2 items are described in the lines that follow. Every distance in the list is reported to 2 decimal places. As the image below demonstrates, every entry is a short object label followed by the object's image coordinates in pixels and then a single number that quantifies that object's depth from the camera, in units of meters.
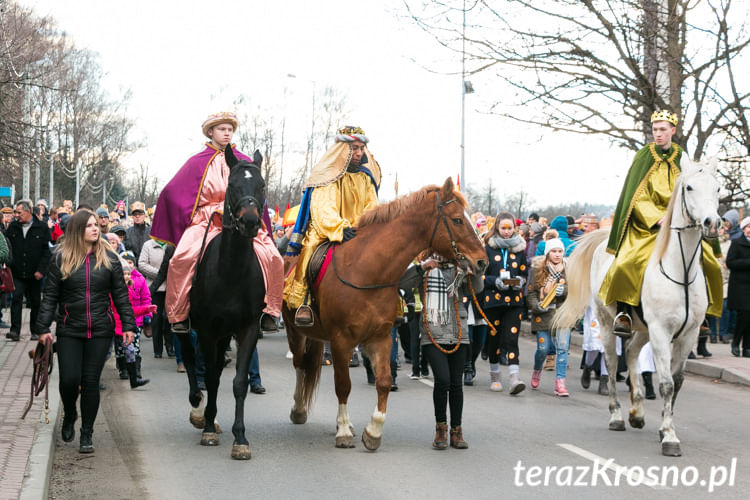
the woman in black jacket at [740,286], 16.34
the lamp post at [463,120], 33.72
